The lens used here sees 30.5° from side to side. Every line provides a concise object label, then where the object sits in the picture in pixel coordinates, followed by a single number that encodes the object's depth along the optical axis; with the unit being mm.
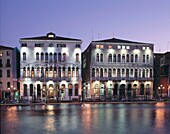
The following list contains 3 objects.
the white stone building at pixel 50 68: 65375
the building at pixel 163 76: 74688
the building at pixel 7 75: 64750
